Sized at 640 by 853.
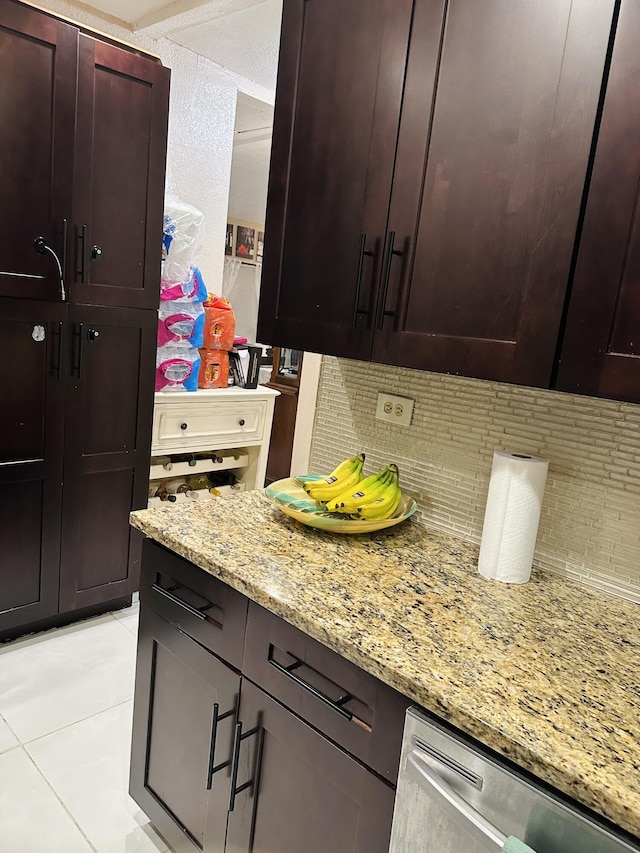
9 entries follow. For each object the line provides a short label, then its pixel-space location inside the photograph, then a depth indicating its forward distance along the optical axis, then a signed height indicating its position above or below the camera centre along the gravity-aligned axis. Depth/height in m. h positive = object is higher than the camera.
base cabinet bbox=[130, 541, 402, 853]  1.05 -0.89
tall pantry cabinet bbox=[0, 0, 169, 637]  1.99 -0.04
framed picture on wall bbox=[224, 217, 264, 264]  5.81 +0.67
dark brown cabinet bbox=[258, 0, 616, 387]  1.02 +0.30
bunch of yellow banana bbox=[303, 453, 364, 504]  1.49 -0.42
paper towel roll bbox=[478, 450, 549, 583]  1.25 -0.38
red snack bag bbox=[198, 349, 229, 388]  2.91 -0.31
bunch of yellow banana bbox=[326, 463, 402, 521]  1.43 -0.43
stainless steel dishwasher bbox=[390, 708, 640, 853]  0.76 -0.64
